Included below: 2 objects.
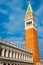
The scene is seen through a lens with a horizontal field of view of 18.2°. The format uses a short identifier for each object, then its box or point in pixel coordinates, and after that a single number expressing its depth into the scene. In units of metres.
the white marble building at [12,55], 43.38
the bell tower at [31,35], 69.03
